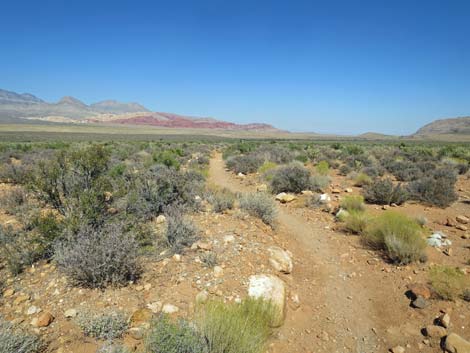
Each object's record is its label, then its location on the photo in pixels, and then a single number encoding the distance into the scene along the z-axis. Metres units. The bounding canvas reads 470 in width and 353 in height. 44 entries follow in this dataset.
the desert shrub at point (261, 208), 6.51
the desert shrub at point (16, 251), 3.77
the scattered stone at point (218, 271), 3.92
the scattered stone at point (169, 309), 3.13
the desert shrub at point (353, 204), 7.28
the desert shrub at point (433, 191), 7.87
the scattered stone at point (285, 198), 9.02
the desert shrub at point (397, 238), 4.76
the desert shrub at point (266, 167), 13.29
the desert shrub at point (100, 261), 3.41
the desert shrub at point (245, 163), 14.92
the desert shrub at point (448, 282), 3.65
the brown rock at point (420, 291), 3.81
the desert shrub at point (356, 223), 6.24
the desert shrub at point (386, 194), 8.15
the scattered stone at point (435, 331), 3.12
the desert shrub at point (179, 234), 4.50
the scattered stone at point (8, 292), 3.27
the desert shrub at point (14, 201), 6.13
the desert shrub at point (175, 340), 2.25
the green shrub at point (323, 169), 12.77
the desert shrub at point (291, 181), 9.88
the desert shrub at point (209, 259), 4.14
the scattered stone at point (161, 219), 5.66
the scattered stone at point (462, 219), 6.56
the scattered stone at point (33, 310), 2.98
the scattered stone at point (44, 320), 2.80
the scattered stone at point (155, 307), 3.14
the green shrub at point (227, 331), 2.30
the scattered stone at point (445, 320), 3.20
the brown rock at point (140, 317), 2.94
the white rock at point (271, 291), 3.38
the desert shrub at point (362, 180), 10.59
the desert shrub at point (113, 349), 2.32
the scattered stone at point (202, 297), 3.30
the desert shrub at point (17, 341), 2.33
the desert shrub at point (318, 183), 9.84
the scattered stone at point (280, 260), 4.54
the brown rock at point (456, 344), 2.79
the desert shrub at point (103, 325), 2.70
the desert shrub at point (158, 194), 5.90
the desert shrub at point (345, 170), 13.43
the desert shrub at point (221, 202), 6.75
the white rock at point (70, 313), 2.95
